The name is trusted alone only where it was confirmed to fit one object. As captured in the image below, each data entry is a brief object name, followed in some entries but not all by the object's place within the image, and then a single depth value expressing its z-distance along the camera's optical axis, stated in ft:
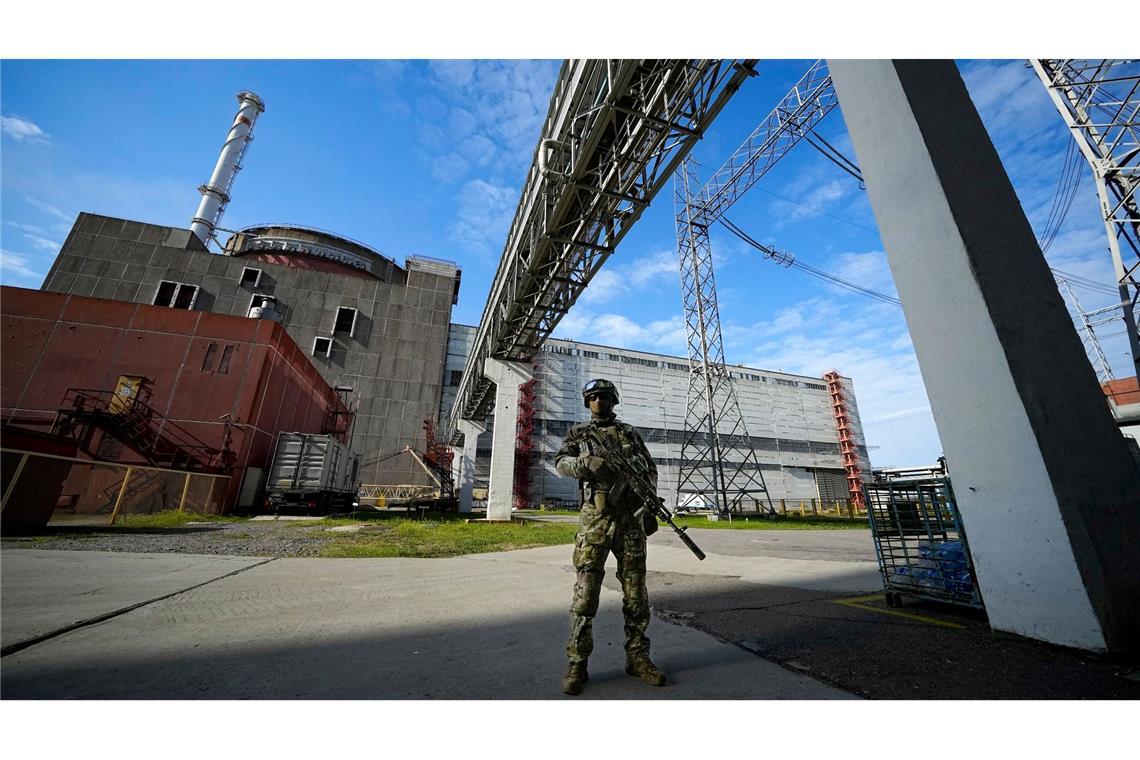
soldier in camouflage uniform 7.15
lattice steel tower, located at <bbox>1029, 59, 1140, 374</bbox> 30.22
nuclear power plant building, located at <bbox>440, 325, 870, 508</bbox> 107.34
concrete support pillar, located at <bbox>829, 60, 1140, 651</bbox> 8.63
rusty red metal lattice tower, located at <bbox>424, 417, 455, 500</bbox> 81.20
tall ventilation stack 114.62
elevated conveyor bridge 22.79
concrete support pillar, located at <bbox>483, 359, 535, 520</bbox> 48.34
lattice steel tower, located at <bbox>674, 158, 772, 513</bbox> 68.85
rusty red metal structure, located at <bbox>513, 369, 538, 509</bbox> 99.81
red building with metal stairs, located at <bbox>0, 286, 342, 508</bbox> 46.66
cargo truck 47.19
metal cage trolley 11.44
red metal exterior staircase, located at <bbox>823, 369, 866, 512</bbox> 129.80
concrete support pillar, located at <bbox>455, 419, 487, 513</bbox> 71.41
